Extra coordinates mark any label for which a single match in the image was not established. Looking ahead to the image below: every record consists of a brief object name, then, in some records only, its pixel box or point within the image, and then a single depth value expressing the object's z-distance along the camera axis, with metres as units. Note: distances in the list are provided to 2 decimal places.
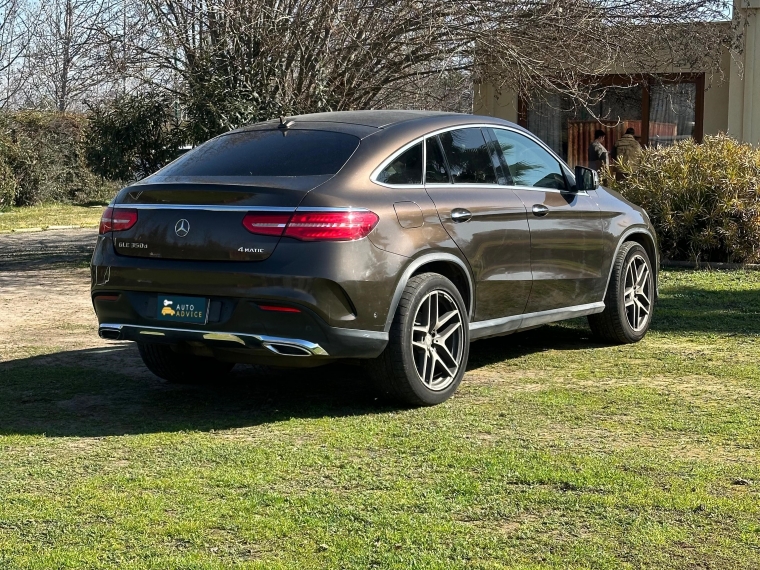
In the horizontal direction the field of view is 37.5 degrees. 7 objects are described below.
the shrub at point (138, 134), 13.70
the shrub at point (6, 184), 26.05
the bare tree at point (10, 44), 33.70
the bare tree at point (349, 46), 12.73
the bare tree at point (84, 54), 13.31
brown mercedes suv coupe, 5.75
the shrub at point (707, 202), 12.95
